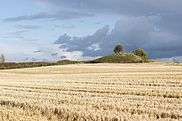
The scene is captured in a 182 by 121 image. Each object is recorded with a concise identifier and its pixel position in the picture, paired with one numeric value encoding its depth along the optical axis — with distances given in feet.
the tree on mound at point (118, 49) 596.62
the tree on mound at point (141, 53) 559.92
